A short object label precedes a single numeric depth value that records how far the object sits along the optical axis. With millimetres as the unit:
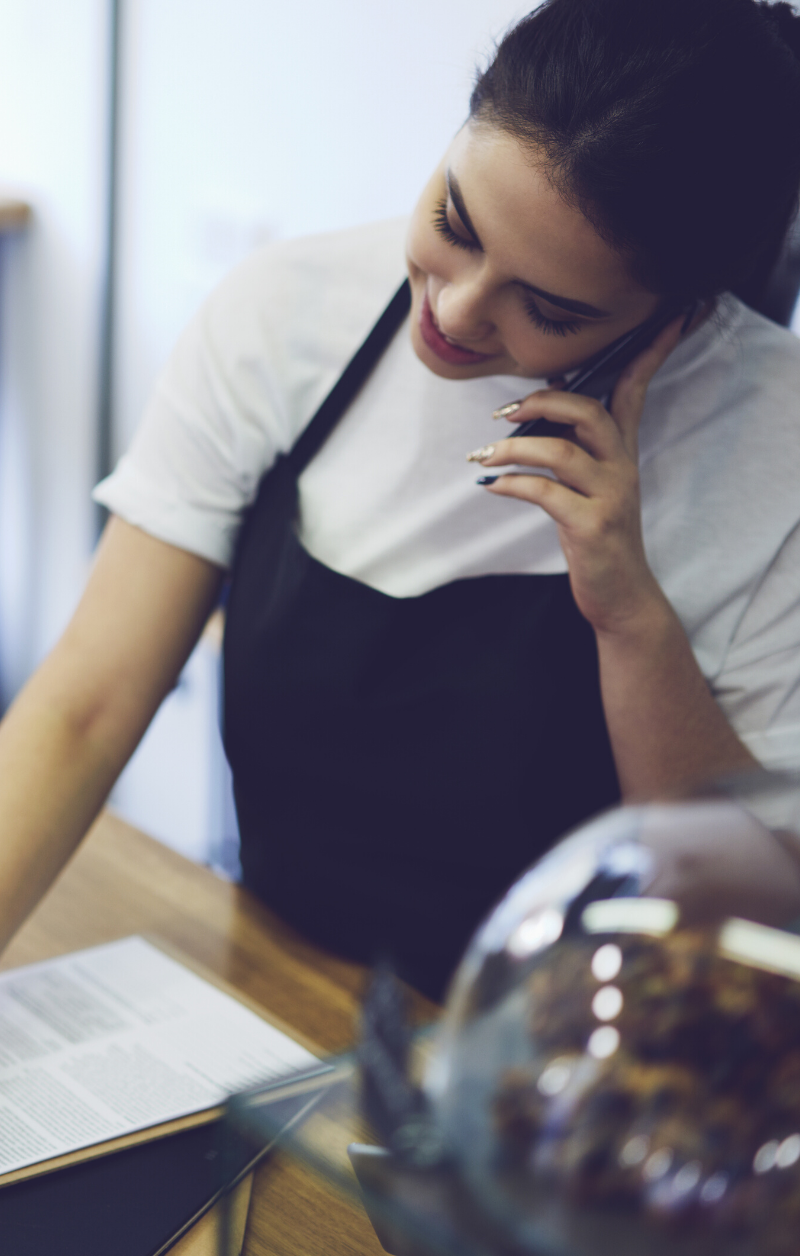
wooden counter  836
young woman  734
